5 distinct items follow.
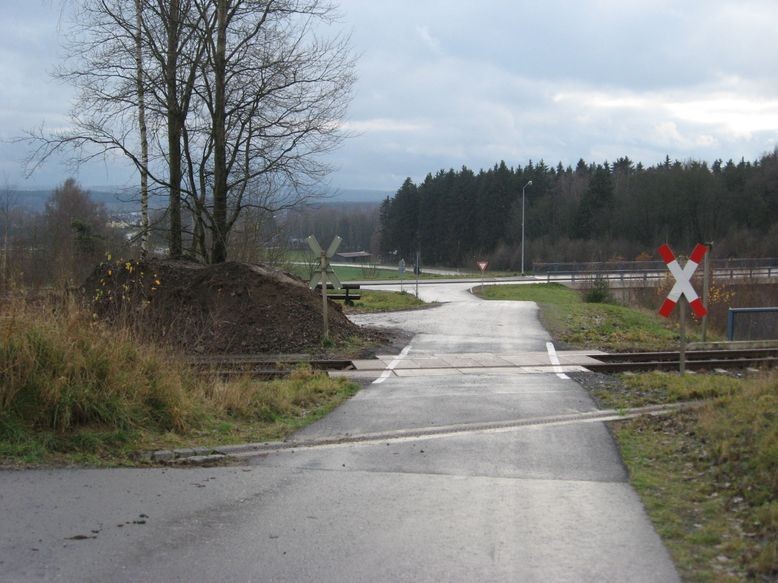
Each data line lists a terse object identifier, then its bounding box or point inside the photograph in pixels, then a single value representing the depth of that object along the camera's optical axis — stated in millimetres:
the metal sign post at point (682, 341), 13563
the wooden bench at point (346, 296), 33875
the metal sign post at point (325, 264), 18641
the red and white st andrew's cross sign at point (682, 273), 13141
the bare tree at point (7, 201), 31898
